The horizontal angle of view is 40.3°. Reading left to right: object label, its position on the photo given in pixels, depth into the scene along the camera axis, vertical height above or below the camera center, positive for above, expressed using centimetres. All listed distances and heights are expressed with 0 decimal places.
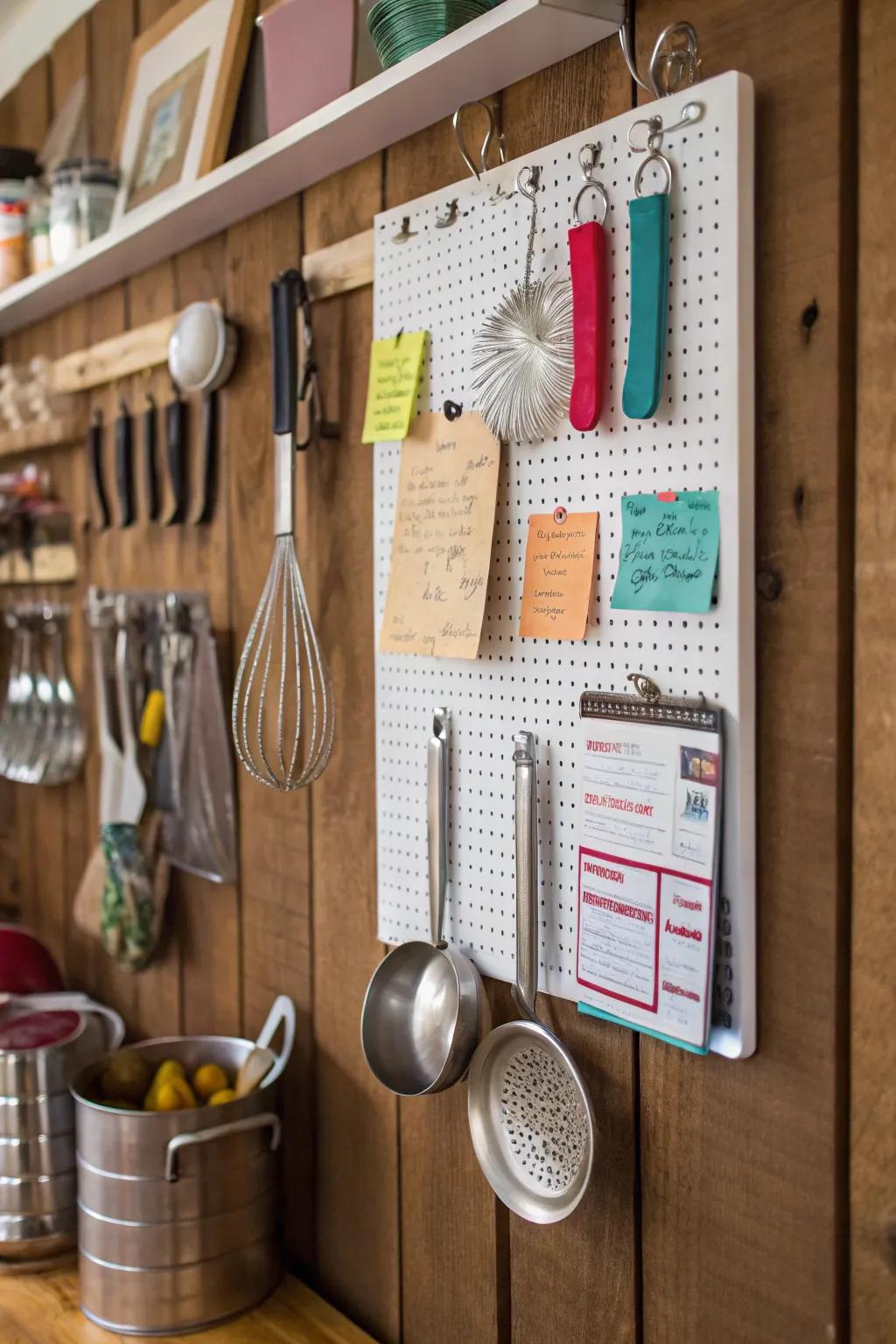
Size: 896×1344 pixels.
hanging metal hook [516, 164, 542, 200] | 99 +36
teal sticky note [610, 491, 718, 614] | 85 +6
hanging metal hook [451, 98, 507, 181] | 101 +42
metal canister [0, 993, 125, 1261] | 143 -61
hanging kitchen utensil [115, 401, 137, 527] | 166 +23
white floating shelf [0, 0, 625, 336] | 92 +47
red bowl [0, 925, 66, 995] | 170 -47
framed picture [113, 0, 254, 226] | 138 +65
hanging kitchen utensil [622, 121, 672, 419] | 87 +24
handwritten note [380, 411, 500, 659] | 105 +8
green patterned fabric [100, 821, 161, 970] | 155 -34
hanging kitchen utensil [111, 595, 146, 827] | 163 -14
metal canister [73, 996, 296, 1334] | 122 -59
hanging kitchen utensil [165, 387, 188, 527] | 153 +23
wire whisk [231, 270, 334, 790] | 125 -3
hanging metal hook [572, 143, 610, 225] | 93 +35
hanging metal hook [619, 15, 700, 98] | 87 +41
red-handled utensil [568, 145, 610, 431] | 92 +24
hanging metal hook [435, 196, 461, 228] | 107 +36
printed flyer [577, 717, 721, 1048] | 86 -18
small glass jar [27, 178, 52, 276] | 178 +59
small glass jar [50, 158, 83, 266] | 168 +58
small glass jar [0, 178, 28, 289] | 182 +60
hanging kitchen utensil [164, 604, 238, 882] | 148 -18
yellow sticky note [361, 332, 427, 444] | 113 +23
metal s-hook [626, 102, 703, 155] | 85 +36
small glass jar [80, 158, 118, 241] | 165 +59
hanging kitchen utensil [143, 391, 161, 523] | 160 +23
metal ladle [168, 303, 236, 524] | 142 +32
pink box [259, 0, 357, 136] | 116 +56
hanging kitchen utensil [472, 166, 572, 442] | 97 +22
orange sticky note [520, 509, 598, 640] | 96 +4
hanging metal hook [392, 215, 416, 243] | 113 +37
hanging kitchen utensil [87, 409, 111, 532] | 174 +23
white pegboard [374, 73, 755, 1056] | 84 +8
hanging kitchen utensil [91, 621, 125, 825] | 167 -16
